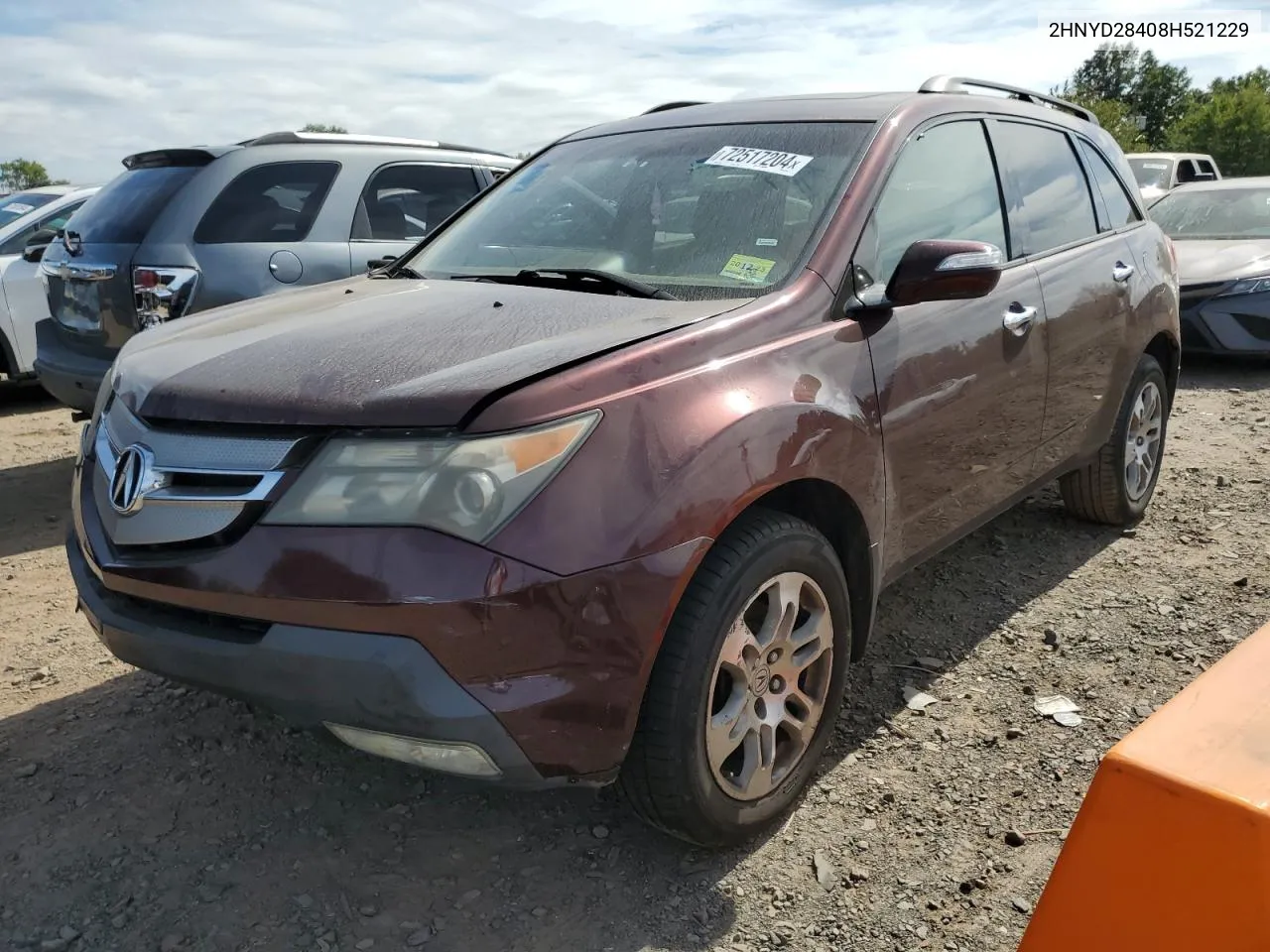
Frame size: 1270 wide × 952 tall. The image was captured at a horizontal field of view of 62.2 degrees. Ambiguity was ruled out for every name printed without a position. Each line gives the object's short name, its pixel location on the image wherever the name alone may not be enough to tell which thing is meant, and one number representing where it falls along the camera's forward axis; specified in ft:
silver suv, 16.39
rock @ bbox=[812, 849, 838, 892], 7.90
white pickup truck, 44.93
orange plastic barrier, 4.26
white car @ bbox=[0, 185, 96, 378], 23.53
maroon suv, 6.45
